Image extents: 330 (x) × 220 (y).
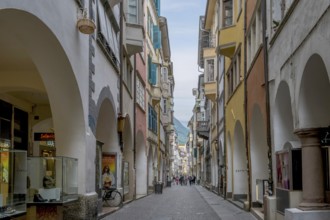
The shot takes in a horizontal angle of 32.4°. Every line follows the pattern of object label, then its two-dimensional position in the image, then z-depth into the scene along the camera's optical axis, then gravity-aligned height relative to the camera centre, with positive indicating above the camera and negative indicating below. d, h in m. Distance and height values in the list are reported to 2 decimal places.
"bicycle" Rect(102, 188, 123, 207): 23.23 -1.00
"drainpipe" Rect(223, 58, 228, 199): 31.70 +1.57
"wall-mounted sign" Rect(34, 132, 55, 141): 20.65 +1.34
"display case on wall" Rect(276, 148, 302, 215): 12.67 -0.15
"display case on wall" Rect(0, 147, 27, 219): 10.16 -0.18
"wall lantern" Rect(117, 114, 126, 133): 23.21 +2.02
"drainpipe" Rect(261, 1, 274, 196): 15.96 +1.94
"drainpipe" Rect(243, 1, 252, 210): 21.17 +1.20
